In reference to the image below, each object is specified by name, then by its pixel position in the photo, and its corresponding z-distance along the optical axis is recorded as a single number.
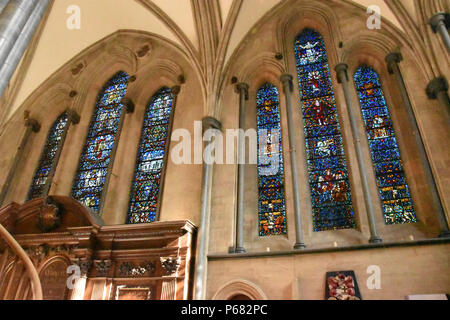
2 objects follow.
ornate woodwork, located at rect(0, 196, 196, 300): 6.96
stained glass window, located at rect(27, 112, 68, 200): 10.02
